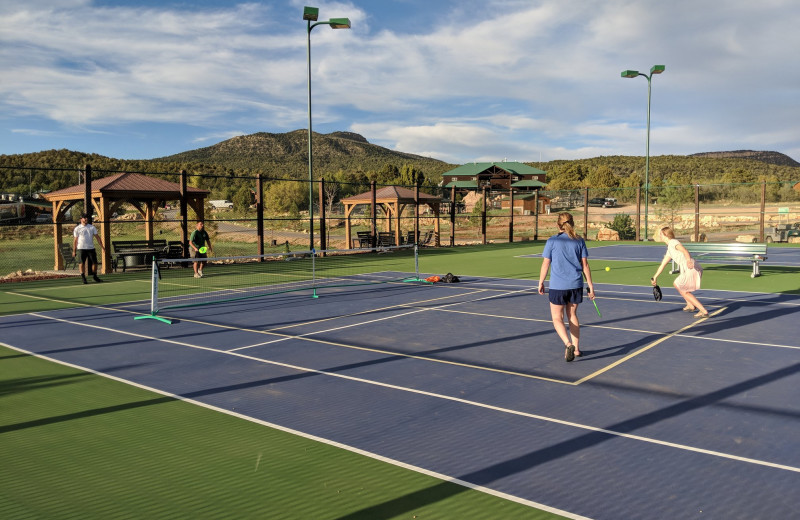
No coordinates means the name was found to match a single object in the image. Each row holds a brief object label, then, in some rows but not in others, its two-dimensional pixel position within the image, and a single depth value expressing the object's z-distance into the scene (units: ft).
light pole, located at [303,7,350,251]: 75.25
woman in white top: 34.30
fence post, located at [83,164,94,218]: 60.06
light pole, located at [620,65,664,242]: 108.06
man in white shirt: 52.19
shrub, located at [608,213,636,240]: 124.67
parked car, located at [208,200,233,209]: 324.11
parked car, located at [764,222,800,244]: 99.66
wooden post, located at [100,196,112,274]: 64.34
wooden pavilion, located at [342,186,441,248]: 98.02
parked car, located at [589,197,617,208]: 267.39
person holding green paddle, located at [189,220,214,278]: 57.82
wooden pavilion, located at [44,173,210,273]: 66.90
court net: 47.50
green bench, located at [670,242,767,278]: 52.06
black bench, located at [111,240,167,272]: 67.21
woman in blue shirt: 24.25
